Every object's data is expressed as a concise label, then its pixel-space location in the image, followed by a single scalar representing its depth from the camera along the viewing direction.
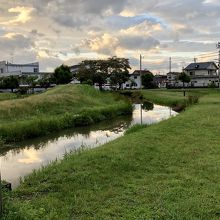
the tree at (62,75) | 54.00
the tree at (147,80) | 63.09
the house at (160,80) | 73.59
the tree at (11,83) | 50.38
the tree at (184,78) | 59.20
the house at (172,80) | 66.85
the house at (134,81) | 70.55
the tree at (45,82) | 56.02
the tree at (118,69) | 53.74
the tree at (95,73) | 53.22
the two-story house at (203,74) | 64.34
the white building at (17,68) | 75.68
